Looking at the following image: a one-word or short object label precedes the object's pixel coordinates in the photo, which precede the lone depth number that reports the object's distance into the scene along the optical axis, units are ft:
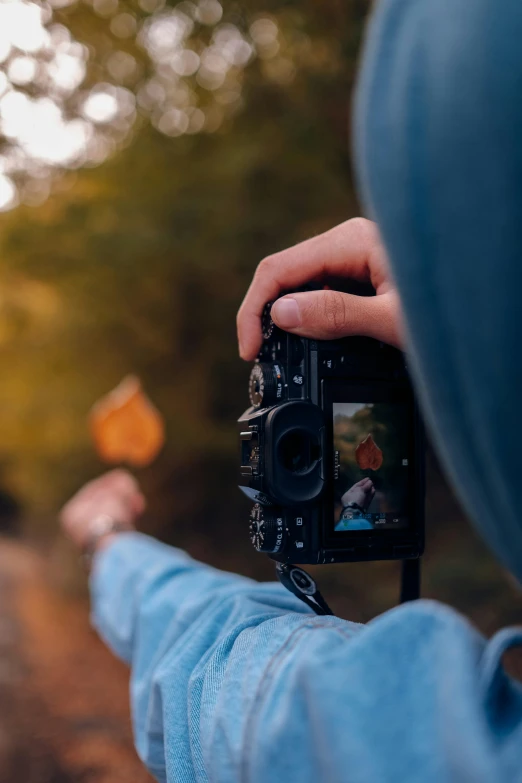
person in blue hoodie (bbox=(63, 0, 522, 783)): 0.72
